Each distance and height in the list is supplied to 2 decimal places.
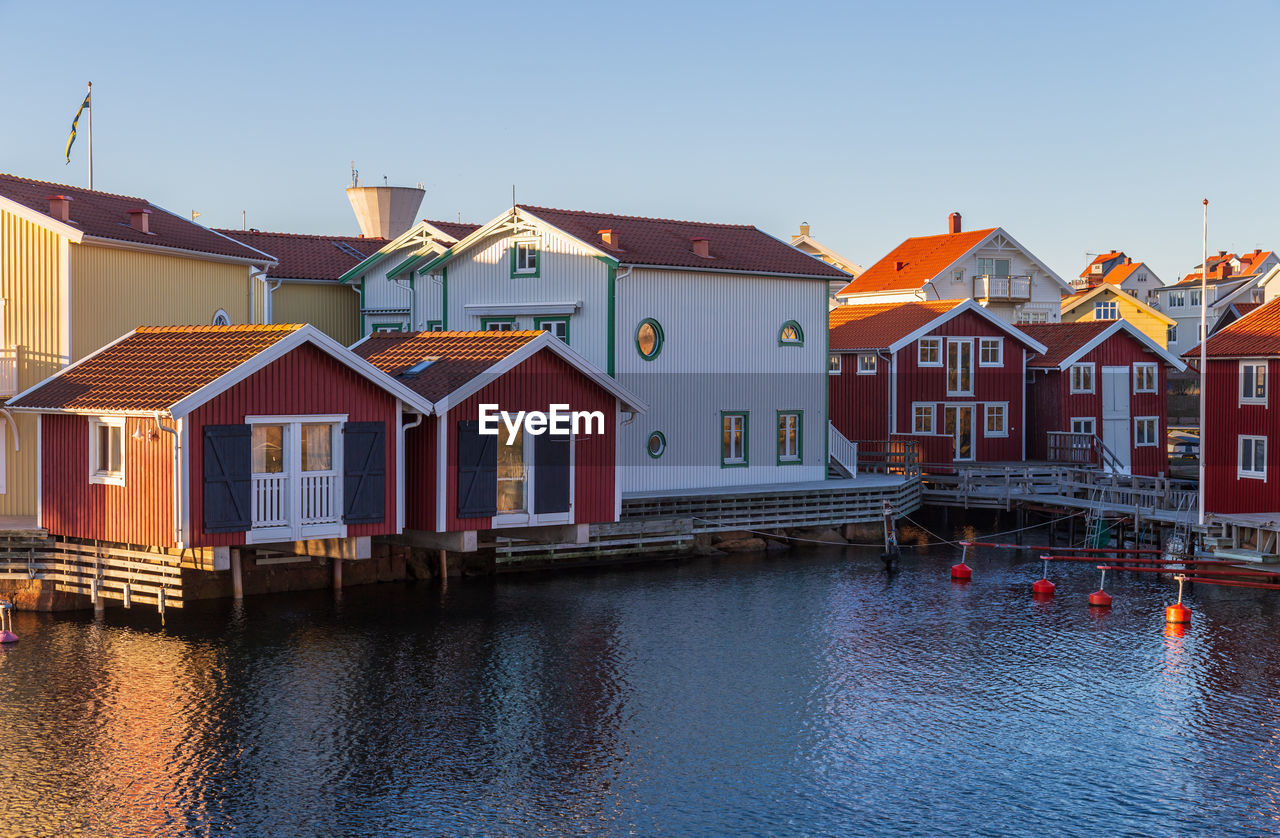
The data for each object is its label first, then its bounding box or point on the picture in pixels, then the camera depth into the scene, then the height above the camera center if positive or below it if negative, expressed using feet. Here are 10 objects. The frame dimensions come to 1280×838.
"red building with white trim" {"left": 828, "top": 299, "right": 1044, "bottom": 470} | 174.09 +4.10
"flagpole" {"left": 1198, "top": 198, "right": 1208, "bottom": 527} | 119.65 +9.24
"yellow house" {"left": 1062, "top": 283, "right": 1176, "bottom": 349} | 284.00 +21.40
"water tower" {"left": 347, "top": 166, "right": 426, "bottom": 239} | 201.36 +29.46
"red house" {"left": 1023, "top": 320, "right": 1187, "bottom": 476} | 177.17 +2.13
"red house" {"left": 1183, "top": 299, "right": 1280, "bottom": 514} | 122.42 -0.27
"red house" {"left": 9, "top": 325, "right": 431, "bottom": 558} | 88.69 -1.76
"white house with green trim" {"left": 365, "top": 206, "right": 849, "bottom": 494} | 134.41 +9.54
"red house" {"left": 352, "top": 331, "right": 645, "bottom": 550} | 100.99 -1.74
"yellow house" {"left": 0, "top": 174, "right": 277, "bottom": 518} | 106.63 +9.68
